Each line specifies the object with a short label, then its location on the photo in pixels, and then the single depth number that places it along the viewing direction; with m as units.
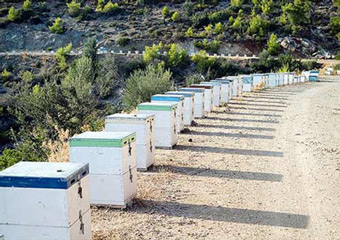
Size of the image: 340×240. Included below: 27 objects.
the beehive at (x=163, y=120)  11.86
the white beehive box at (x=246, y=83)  30.86
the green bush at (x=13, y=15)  88.00
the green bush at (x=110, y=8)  95.82
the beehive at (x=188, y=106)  15.71
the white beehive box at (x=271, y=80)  35.53
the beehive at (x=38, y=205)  5.57
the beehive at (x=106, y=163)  7.68
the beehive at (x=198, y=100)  17.56
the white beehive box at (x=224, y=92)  23.08
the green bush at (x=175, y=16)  90.38
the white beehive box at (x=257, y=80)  33.19
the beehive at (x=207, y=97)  19.39
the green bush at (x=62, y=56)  64.06
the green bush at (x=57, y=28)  85.31
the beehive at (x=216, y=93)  21.34
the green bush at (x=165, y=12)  93.88
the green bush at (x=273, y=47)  73.56
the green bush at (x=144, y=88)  26.55
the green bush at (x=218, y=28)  82.75
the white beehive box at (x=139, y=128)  9.84
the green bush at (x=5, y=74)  60.19
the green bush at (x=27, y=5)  93.22
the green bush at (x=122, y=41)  79.25
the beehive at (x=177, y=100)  13.88
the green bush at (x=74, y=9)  95.69
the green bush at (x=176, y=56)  65.69
